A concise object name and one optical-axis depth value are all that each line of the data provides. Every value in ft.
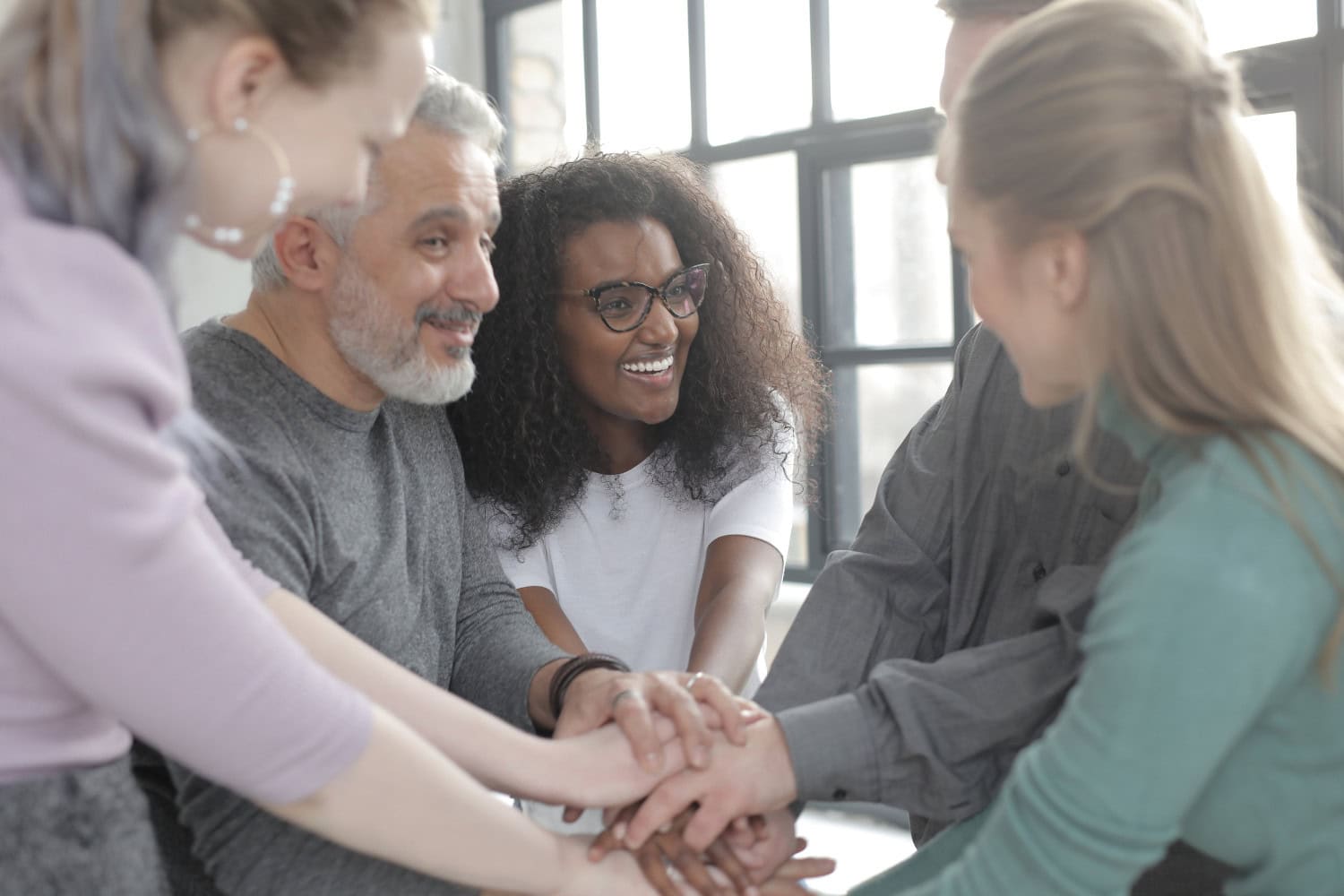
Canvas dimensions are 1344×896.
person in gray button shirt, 4.74
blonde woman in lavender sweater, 2.75
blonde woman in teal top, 3.16
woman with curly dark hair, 6.94
